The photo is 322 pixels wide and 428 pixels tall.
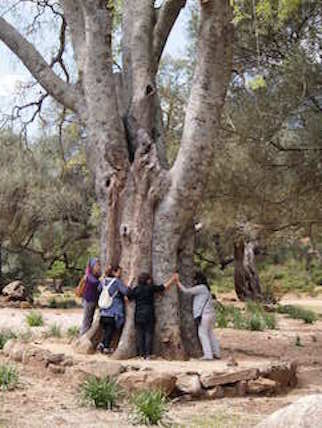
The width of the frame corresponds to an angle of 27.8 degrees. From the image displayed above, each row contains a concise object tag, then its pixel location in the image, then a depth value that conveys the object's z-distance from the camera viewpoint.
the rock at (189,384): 7.76
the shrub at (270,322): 15.09
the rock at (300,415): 4.44
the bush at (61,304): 20.53
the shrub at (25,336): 10.73
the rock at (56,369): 8.70
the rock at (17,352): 9.67
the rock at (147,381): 7.61
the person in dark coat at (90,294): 10.34
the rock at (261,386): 8.12
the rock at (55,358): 8.84
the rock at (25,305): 19.27
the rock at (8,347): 10.15
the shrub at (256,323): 14.53
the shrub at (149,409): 6.52
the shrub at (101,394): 7.16
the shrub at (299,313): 17.52
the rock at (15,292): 20.30
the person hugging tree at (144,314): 9.23
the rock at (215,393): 7.84
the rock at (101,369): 7.92
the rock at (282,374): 8.39
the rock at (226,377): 7.92
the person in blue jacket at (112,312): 9.43
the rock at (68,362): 8.63
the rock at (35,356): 9.09
